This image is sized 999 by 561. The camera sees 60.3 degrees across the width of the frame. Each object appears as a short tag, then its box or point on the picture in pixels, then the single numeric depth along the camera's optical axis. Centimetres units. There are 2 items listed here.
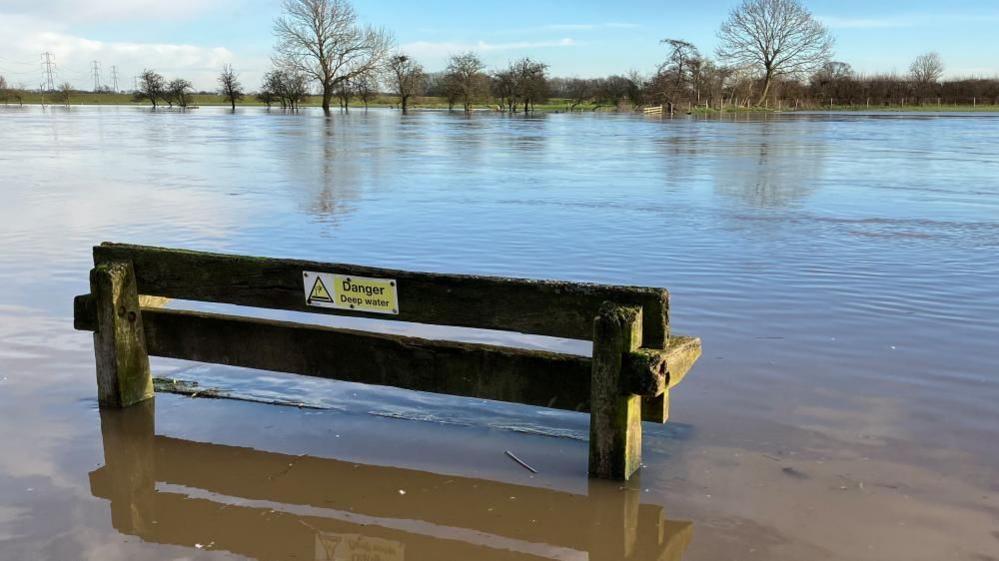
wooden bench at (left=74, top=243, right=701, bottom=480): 397
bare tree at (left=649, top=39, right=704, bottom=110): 7212
